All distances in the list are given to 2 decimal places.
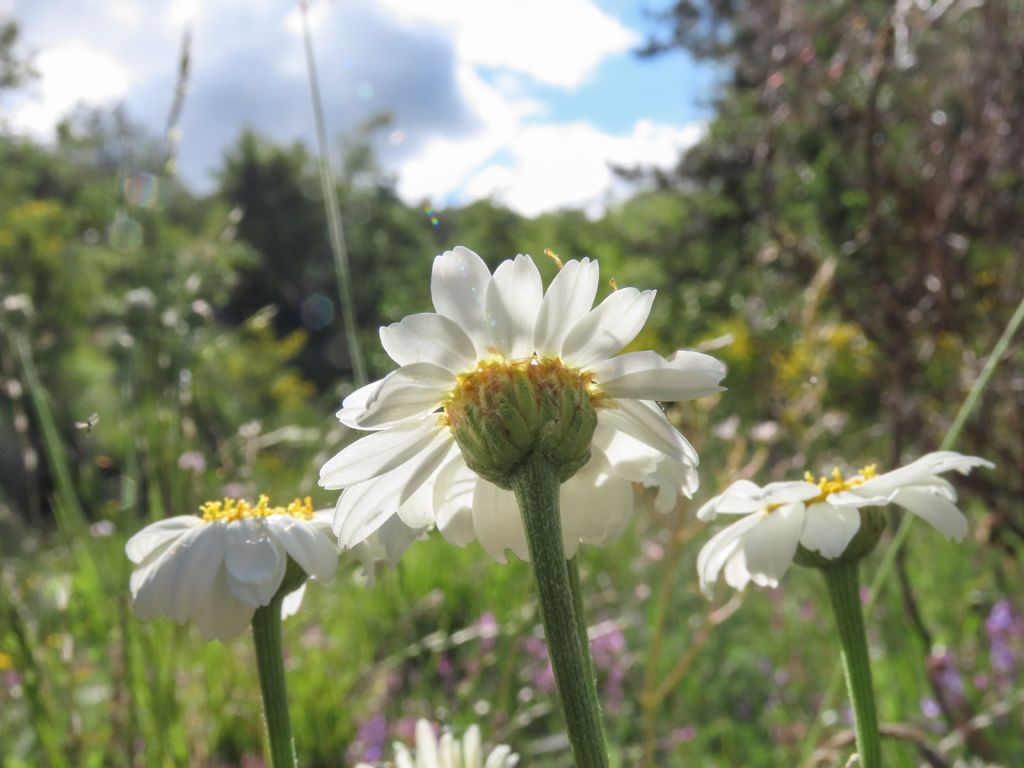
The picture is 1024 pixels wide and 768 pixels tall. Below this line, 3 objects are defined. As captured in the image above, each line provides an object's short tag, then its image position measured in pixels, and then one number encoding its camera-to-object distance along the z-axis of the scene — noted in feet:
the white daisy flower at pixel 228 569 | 0.29
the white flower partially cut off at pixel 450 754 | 0.33
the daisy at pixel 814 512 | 0.31
